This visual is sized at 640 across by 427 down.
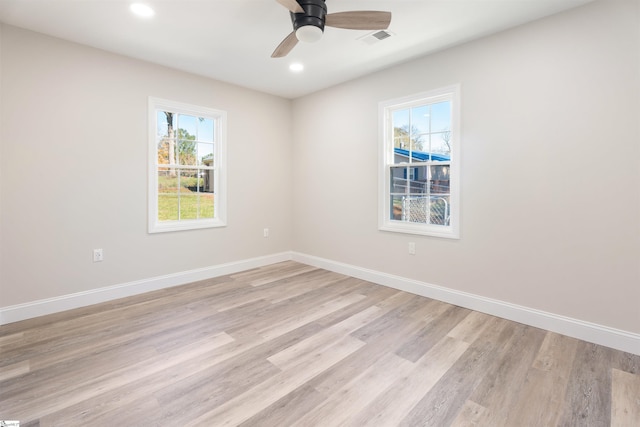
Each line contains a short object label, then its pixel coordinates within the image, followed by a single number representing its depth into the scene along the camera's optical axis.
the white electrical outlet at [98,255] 3.19
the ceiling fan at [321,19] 2.08
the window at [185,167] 3.64
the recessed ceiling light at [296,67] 3.54
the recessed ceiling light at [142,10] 2.43
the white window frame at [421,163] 3.12
